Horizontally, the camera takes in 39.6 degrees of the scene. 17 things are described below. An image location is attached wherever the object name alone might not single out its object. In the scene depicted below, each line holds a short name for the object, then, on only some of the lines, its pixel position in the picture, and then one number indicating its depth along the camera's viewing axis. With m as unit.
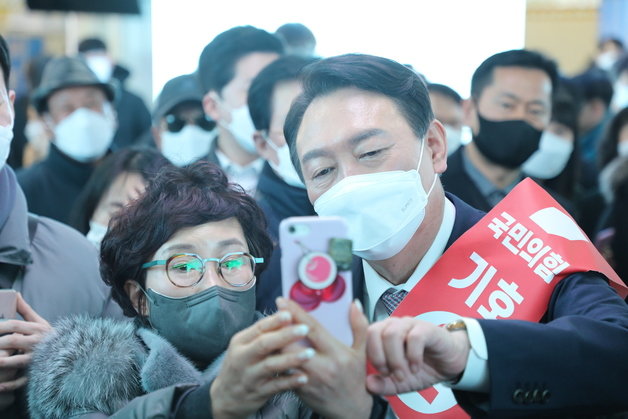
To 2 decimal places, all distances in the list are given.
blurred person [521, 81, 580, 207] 5.47
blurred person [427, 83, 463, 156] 5.89
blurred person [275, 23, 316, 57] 6.80
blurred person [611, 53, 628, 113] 8.51
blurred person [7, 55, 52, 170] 6.65
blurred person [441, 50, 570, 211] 4.37
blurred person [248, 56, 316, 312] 3.59
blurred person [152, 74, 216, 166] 5.22
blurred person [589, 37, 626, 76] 10.32
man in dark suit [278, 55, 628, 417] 1.74
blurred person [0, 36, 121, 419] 2.72
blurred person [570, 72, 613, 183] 7.48
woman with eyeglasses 2.08
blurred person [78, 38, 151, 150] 7.20
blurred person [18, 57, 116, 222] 4.75
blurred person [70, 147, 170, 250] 3.88
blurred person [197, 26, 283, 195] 4.57
